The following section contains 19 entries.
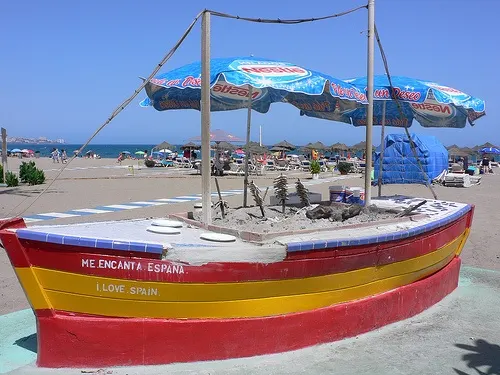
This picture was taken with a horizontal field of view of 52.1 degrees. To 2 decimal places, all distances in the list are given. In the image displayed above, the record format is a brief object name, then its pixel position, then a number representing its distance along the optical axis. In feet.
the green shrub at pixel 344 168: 96.41
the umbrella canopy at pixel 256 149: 98.58
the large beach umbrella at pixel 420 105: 22.72
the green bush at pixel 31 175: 60.85
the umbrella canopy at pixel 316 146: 152.17
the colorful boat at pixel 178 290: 12.13
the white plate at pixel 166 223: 15.29
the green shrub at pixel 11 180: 57.27
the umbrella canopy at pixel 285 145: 150.83
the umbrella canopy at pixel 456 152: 124.90
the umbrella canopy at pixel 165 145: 152.35
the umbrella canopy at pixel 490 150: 136.83
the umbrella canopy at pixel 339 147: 149.89
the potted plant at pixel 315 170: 84.29
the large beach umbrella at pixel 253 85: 16.94
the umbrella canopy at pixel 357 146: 144.77
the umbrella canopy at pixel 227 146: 107.55
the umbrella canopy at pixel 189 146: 126.25
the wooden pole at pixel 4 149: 60.03
